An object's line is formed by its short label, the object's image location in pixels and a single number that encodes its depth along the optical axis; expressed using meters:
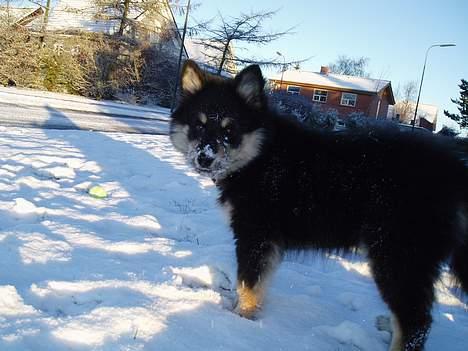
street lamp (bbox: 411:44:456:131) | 38.81
